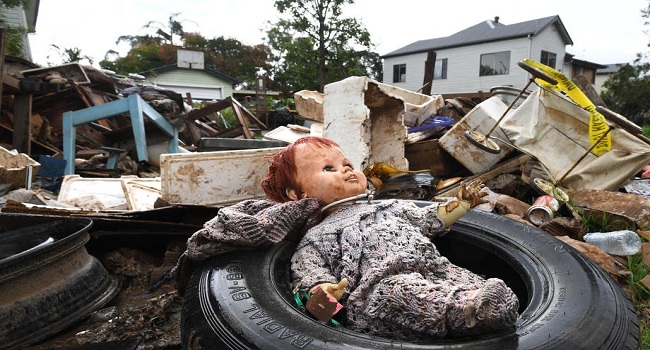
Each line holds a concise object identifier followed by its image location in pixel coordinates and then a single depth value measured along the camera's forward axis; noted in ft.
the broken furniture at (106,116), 16.24
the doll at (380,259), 3.66
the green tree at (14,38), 25.90
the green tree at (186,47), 123.44
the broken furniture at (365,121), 10.73
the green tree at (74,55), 73.14
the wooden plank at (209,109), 22.70
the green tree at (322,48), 70.95
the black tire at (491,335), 3.47
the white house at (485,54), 68.23
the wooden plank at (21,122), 16.89
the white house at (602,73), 111.68
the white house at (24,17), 41.81
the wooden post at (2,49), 14.63
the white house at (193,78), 101.50
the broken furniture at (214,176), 9.16
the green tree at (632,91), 63.00
